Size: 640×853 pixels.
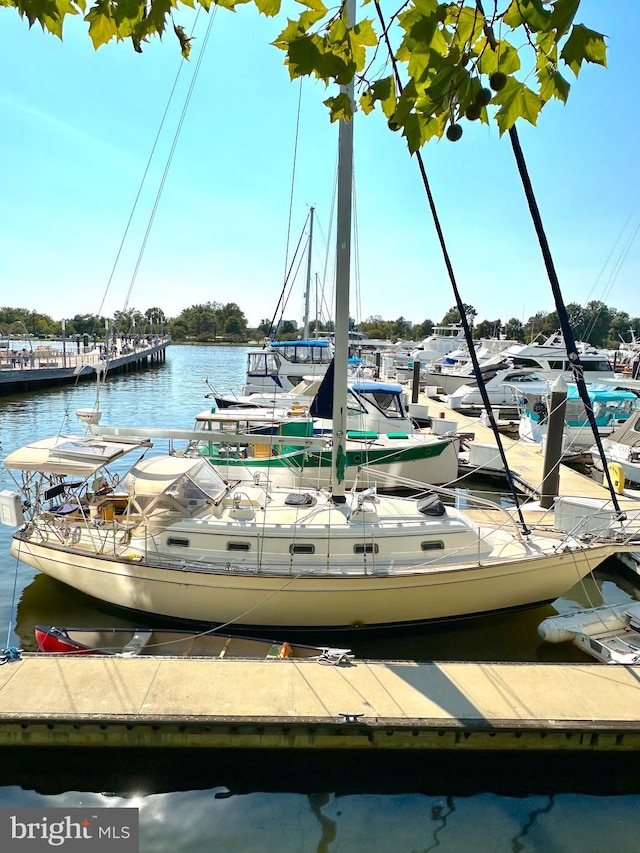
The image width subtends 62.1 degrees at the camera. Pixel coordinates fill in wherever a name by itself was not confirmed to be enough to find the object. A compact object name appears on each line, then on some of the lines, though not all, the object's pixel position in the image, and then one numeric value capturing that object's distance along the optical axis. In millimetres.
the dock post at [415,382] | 30891
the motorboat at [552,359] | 36750
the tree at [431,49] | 1972
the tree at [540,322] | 104569
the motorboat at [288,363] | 29156
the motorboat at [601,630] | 8391
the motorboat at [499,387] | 33806
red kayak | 8148
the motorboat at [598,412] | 24188
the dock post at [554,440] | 14648
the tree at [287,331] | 95700
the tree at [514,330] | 109250
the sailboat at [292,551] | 8914
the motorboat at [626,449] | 17500
